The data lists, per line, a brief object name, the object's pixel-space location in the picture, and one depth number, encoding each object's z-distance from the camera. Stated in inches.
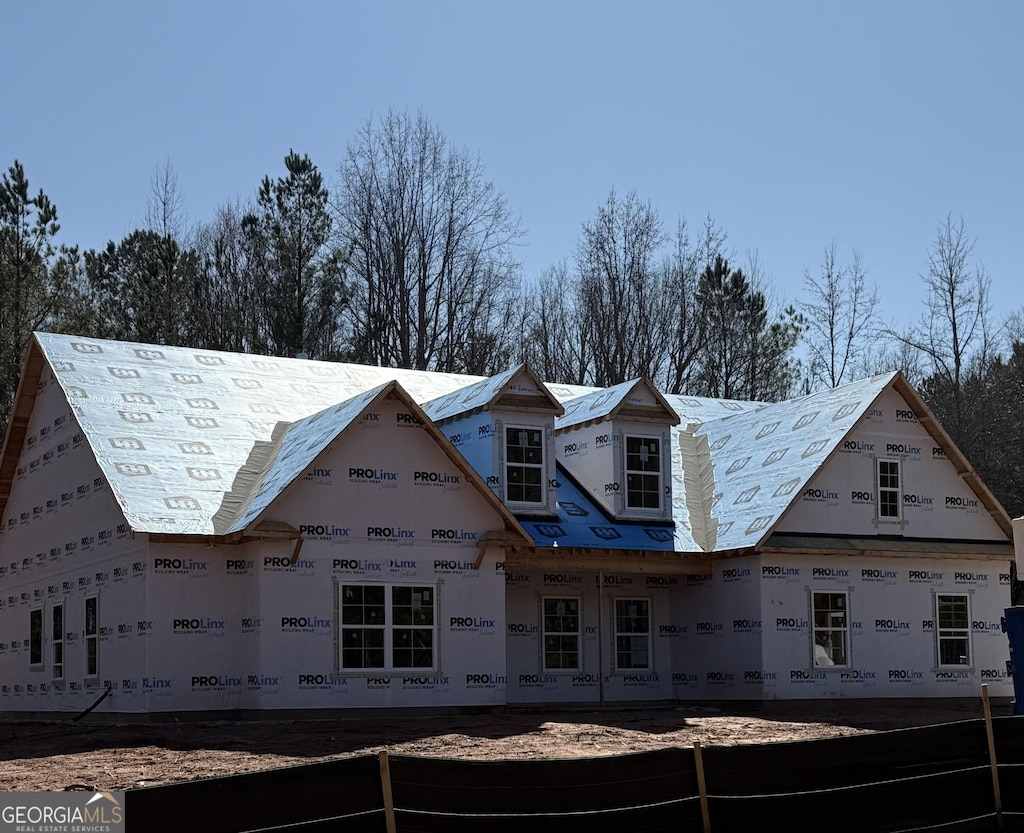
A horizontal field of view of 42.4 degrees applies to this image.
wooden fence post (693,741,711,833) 395.9
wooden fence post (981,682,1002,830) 464.4
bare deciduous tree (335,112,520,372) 1841.8
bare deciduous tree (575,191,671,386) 1966.0
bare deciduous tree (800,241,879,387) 1877.5
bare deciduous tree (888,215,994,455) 1707.7
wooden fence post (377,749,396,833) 353.7
